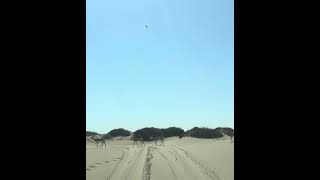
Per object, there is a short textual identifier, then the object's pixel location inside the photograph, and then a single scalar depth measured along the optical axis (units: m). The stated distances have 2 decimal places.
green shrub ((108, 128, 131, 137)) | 81.60
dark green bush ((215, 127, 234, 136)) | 72.84
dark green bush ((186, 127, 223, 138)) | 67.44
